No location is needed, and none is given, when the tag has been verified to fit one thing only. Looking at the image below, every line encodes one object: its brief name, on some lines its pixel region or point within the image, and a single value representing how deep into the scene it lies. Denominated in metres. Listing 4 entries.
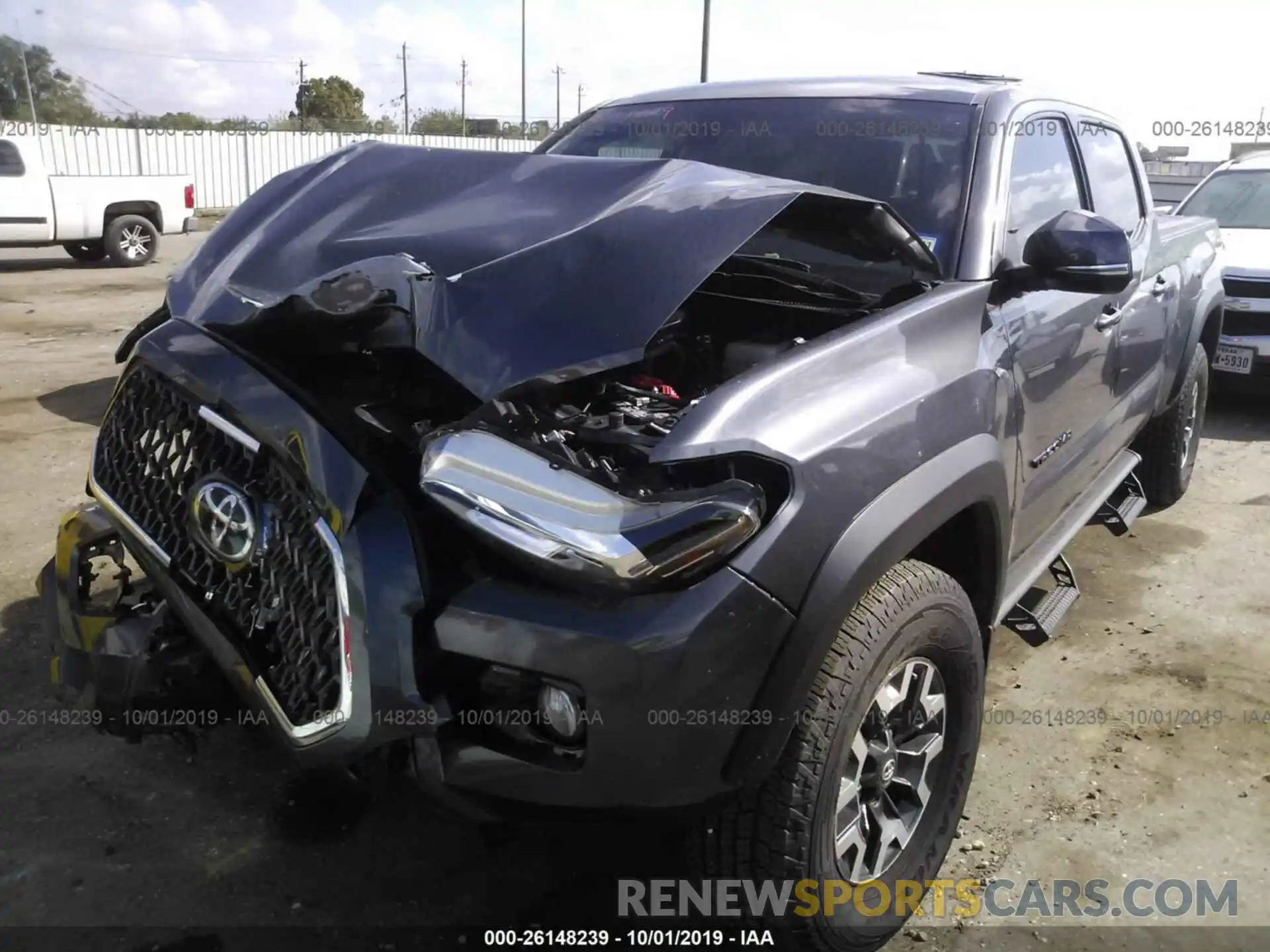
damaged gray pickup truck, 1.81
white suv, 6.96
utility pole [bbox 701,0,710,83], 18.98
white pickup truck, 13.05
